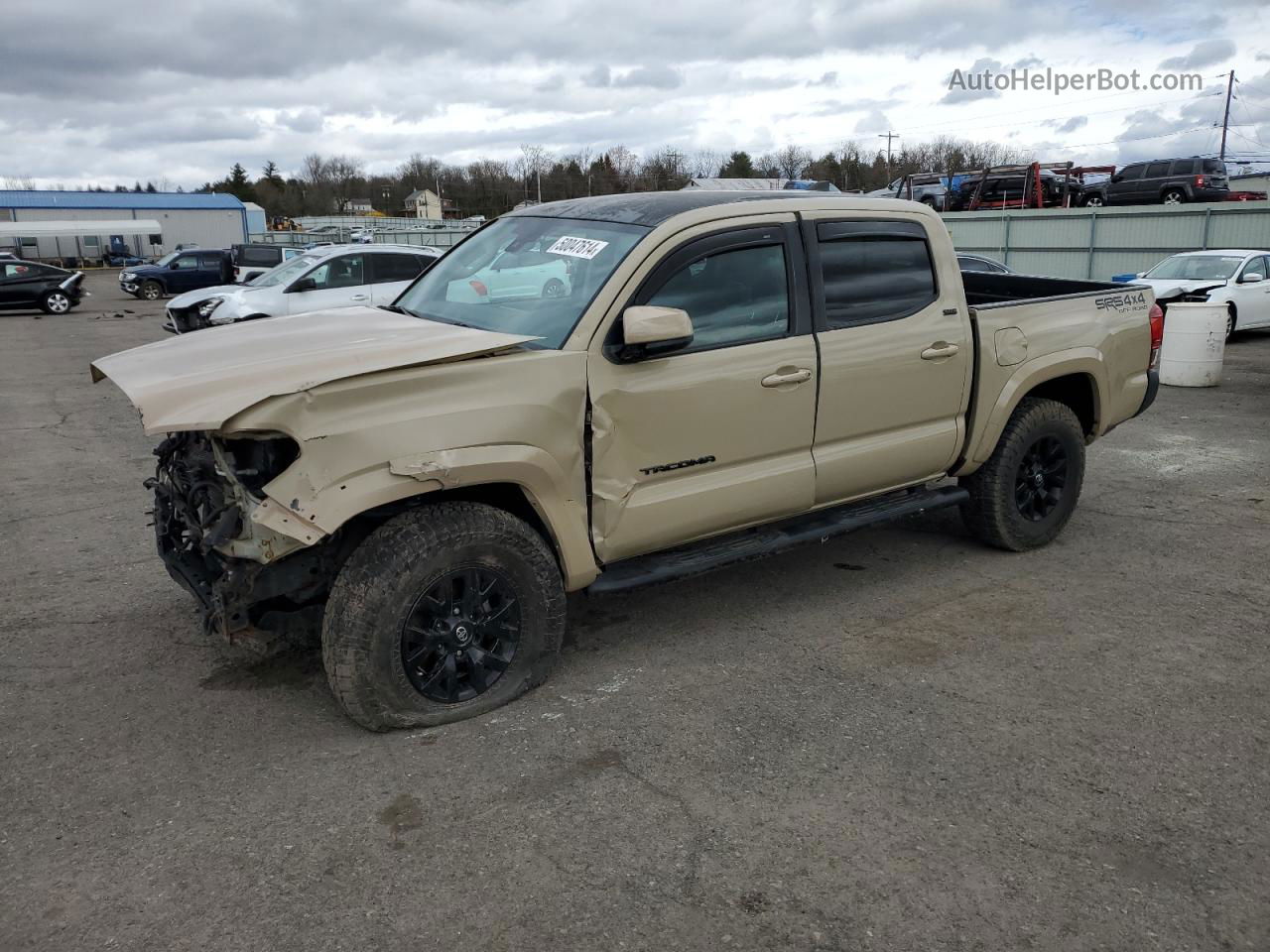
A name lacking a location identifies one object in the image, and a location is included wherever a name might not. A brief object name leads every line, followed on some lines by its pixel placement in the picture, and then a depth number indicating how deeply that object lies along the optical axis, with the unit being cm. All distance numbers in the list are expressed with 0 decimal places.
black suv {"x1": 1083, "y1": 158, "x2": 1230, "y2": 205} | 2730
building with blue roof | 6594
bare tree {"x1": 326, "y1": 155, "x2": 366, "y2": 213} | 10206
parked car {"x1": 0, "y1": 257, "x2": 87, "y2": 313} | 2539
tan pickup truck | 336
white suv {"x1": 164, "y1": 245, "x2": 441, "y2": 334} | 1462
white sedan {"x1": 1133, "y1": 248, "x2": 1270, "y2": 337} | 1523
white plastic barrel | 1145
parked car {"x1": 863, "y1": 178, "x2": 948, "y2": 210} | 3197
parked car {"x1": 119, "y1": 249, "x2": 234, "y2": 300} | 3241
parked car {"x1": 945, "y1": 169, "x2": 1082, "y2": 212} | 3012
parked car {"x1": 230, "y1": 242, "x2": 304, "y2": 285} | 2916
